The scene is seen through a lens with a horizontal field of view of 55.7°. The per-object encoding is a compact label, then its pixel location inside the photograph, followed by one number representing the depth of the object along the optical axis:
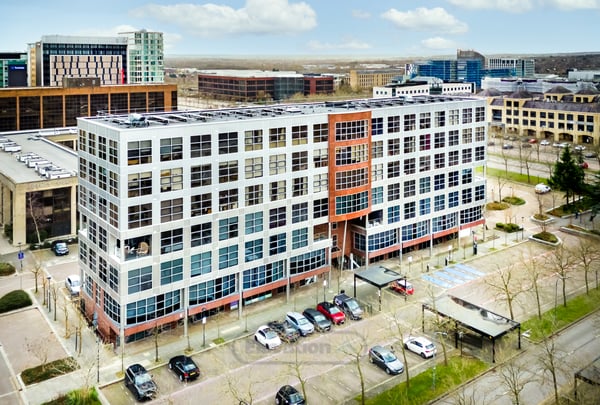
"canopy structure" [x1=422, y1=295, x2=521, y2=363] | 42.38
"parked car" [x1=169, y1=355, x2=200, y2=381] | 39.25
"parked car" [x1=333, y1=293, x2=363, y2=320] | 49.18
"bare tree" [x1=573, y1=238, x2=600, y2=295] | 54.09
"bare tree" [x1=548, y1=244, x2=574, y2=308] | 50.84
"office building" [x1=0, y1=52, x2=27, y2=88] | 186.62
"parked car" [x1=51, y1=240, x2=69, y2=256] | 66.26
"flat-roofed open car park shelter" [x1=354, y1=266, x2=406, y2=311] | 51.31
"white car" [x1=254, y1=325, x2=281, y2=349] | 44.03
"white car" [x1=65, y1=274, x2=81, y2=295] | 53.75
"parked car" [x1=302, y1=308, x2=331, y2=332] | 46.88
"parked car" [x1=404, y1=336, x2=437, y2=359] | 42.47
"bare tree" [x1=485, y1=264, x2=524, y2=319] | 53.22
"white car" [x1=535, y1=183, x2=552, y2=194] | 95.06
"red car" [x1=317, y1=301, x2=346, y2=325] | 48.28
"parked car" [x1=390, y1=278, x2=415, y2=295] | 54.06
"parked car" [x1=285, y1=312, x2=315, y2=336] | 46.09
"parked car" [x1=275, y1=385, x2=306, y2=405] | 35.57
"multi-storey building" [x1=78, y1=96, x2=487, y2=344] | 43.69
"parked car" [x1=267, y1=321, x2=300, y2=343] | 45.01
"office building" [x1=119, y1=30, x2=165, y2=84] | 195.38
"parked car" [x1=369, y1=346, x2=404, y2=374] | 40.22
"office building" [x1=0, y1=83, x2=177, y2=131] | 116.81
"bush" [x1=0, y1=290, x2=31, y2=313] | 50.84
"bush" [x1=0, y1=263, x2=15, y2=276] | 60.00
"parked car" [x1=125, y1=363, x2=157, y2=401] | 37.16
